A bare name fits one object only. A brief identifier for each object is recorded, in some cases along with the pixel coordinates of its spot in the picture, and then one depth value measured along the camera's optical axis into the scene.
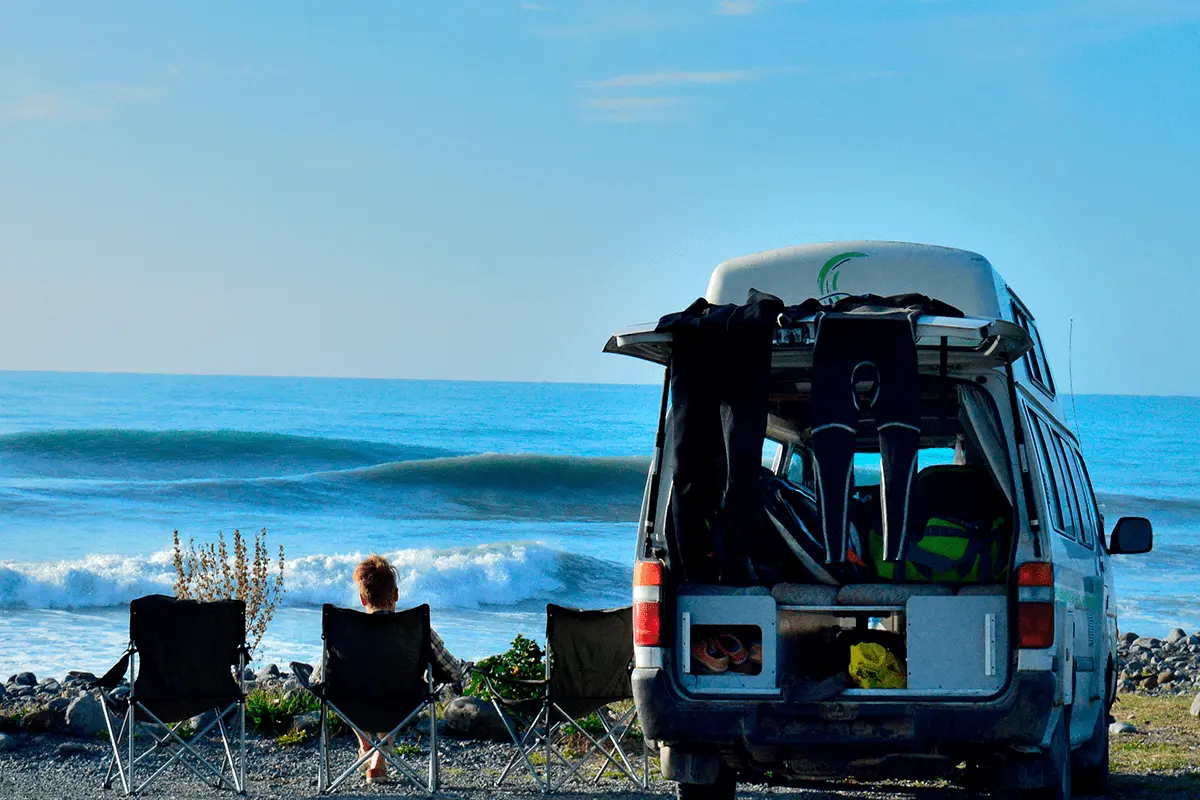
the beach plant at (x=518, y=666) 15.49
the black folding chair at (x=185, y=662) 12.91
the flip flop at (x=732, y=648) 9.67
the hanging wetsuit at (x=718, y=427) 9.70
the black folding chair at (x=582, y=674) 13.45
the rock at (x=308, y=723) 15.64
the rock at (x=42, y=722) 15.11
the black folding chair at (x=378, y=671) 12.91
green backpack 9.86
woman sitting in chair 14.25
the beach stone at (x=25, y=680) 20.84
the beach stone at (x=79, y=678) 20.92
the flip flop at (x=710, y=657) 9.64
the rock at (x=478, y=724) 15.71
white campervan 9.20
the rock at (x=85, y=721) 15.18
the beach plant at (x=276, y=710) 15.86
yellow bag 9.66
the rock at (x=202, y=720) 15.47
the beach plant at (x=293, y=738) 15.34
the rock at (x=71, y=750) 14.54
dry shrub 18.59
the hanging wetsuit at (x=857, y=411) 9.25
